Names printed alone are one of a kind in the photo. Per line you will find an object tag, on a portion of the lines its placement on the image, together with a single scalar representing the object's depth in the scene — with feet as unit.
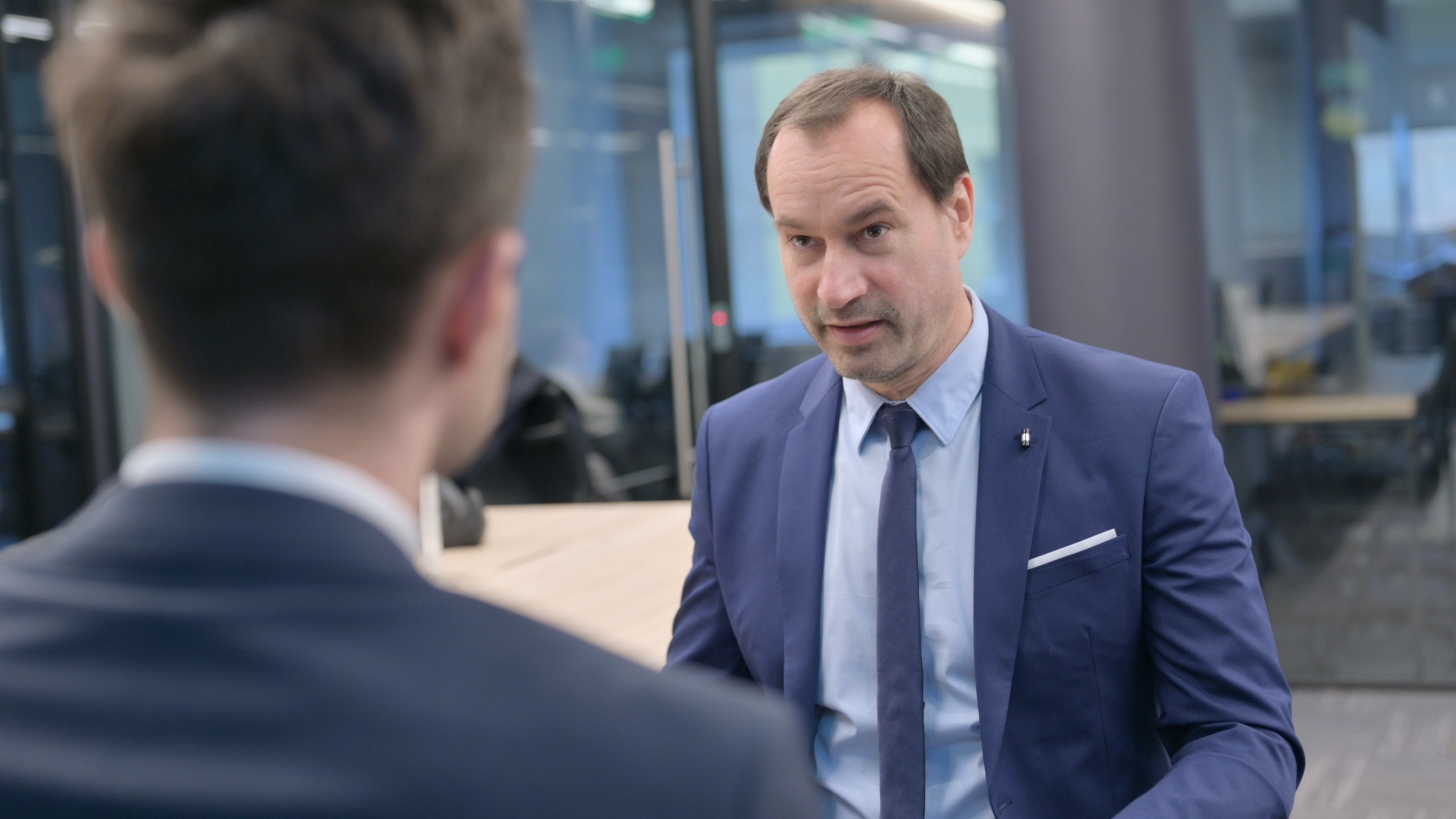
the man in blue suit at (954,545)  4.34
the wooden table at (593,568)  6.91
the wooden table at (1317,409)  13.84
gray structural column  11.25
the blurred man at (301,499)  1.52
